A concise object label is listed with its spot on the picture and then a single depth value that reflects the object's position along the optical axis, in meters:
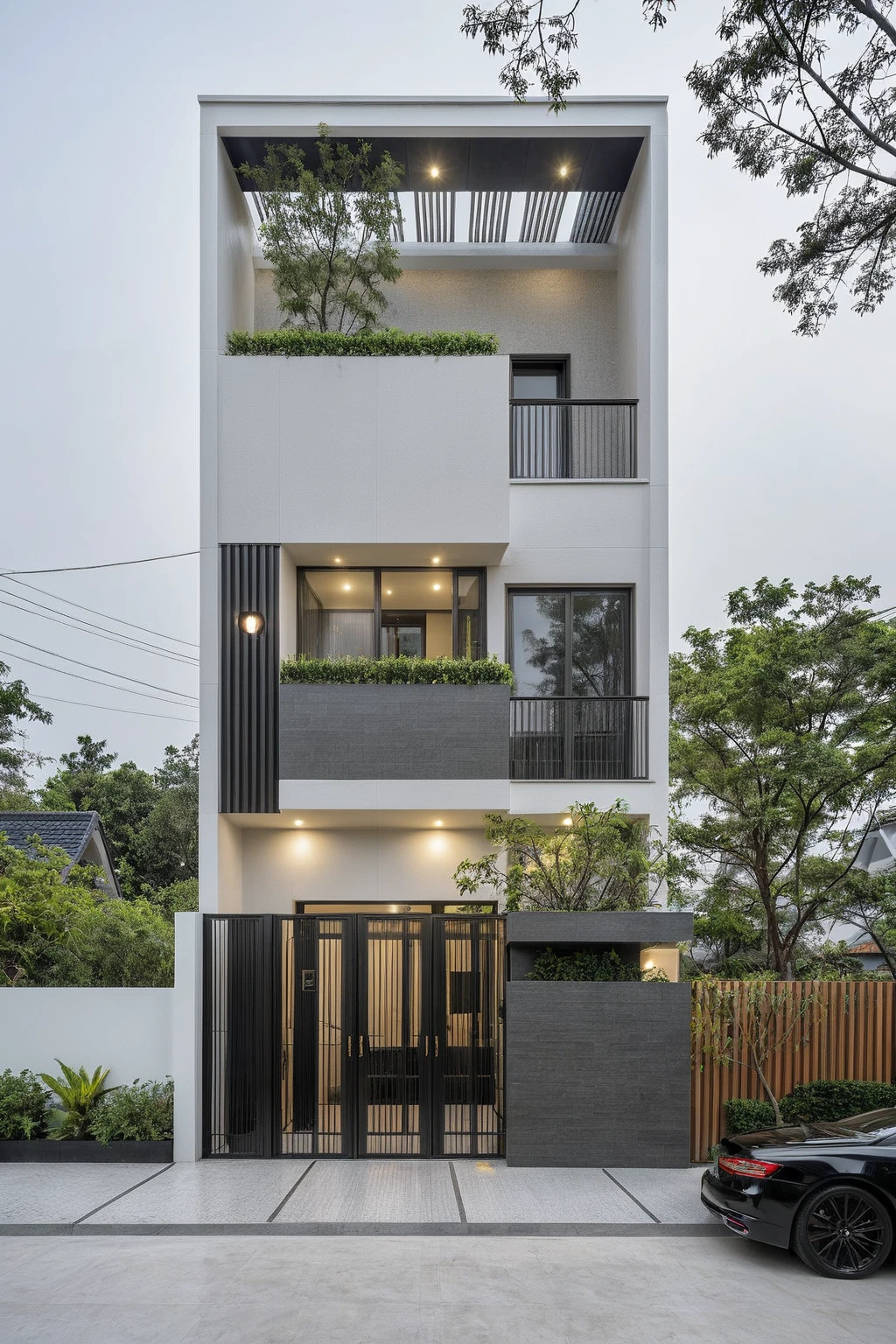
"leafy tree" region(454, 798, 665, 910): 10.50
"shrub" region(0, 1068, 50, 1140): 9.87
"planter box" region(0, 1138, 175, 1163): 9.89
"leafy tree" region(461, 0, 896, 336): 7.50
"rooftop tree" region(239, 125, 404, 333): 12.90
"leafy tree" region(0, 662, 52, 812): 28.53
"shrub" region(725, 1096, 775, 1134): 9.74
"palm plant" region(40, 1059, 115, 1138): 9.98
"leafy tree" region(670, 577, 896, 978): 13.70
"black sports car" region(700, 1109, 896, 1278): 7.09
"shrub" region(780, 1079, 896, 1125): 9.88
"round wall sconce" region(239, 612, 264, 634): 12.38
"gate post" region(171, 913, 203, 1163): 9.93
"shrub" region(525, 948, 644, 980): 10.09
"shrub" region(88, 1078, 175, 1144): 9.91
